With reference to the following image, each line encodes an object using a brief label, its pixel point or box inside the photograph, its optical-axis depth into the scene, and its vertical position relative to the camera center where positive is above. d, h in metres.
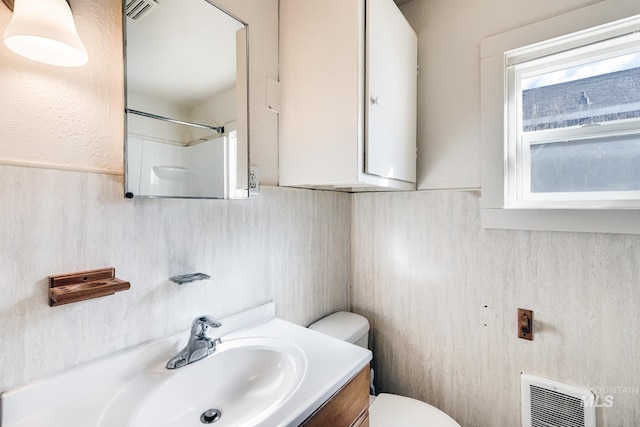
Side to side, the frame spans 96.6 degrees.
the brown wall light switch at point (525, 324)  1.19 -0.46
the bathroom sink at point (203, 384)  0.63 -0.44
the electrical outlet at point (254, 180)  1.09 +0.13
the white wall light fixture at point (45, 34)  0.59 +0.38
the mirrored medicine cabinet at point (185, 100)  0.81 +0.37
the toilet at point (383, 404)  1.15 -0.84
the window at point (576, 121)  1.08 +0.39
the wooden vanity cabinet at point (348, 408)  0.70 -0.53
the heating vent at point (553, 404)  1.08 -0.75
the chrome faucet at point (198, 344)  0.83 -0.39
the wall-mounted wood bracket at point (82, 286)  0.63 -0.17
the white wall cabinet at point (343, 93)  0.99 +0.46
